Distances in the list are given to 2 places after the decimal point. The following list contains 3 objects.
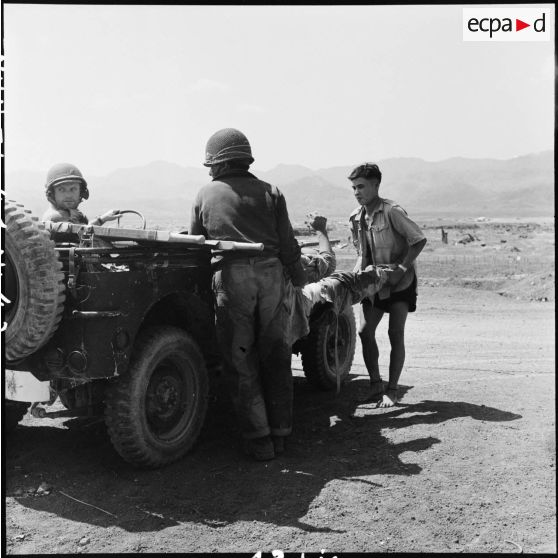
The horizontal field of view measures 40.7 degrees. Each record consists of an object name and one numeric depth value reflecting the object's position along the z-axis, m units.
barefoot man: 6.30
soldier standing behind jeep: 4.96
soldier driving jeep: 5.52
